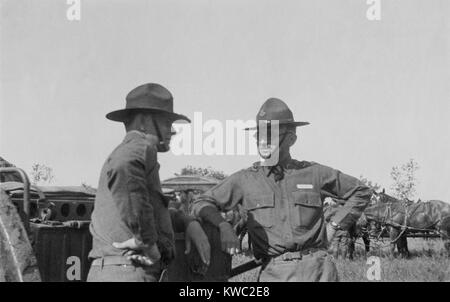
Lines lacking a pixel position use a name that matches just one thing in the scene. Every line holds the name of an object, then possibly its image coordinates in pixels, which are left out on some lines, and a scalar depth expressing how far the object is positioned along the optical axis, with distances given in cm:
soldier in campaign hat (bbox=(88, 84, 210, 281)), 294
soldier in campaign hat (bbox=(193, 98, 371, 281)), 399
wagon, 308
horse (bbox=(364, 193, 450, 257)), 1583
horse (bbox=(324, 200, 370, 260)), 1433
